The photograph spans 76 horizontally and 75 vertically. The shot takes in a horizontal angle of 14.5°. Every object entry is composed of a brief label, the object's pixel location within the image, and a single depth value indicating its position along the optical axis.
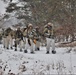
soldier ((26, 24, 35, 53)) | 20.03
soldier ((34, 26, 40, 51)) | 21.49
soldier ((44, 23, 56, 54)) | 19.21
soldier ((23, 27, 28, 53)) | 20.23
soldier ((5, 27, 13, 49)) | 26.92
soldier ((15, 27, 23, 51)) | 22.00
